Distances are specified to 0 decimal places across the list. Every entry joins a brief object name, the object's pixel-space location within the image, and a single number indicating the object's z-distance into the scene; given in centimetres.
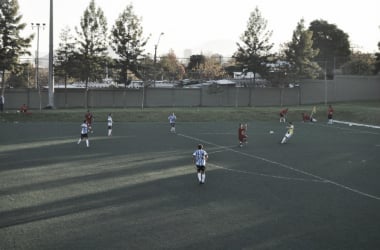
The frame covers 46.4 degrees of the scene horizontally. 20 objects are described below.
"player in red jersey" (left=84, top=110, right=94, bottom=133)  3244
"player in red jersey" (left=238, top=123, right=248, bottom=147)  2814
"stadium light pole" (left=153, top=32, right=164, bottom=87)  5519
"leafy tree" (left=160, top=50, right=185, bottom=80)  7543
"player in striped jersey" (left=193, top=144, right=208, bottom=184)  1800
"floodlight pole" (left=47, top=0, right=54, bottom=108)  4631
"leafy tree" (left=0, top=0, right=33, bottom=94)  4956
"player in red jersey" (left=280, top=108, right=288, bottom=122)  4246
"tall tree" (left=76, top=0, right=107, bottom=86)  5188
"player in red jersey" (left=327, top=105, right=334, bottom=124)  4214
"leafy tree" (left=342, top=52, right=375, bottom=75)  6806
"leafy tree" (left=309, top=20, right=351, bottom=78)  8412
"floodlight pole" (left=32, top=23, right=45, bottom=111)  5675
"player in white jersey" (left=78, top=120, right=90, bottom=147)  2700
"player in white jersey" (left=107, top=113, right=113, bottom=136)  3185
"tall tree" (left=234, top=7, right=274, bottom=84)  5916
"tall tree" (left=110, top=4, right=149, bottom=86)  5438
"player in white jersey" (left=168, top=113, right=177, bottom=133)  3478
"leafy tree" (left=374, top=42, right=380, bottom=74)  6175
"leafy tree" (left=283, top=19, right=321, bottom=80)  5956
